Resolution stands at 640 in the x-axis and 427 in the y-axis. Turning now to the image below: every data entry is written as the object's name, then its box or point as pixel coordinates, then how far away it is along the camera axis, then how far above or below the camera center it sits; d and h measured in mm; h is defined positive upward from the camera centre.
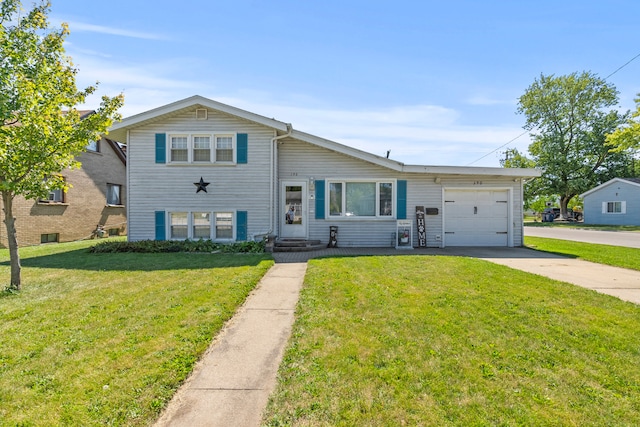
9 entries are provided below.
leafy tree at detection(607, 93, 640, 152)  20192 +5096
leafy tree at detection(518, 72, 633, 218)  33812 +8343
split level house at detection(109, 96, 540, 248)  11562 +1021
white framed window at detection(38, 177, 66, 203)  14552 +732
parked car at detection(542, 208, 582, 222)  39544 -190
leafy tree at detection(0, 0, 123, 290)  5219 +1686
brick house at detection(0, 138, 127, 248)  13171 +334
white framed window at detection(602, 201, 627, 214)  28198 +663
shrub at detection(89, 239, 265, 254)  10474 -1080
